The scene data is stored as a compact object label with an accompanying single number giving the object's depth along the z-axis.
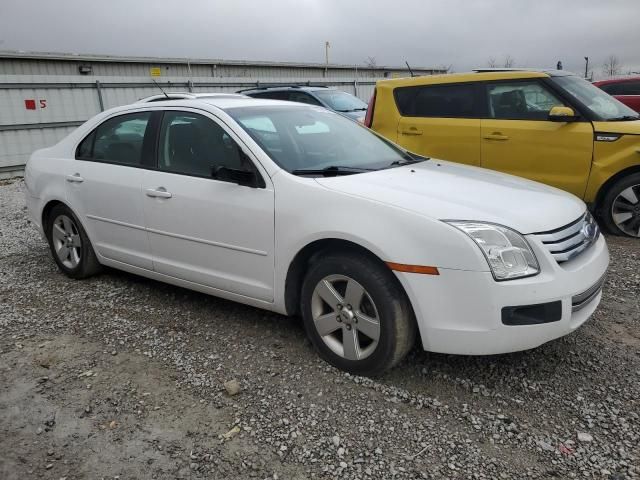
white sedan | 2.77
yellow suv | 5.63
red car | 9.92
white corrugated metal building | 11.70
